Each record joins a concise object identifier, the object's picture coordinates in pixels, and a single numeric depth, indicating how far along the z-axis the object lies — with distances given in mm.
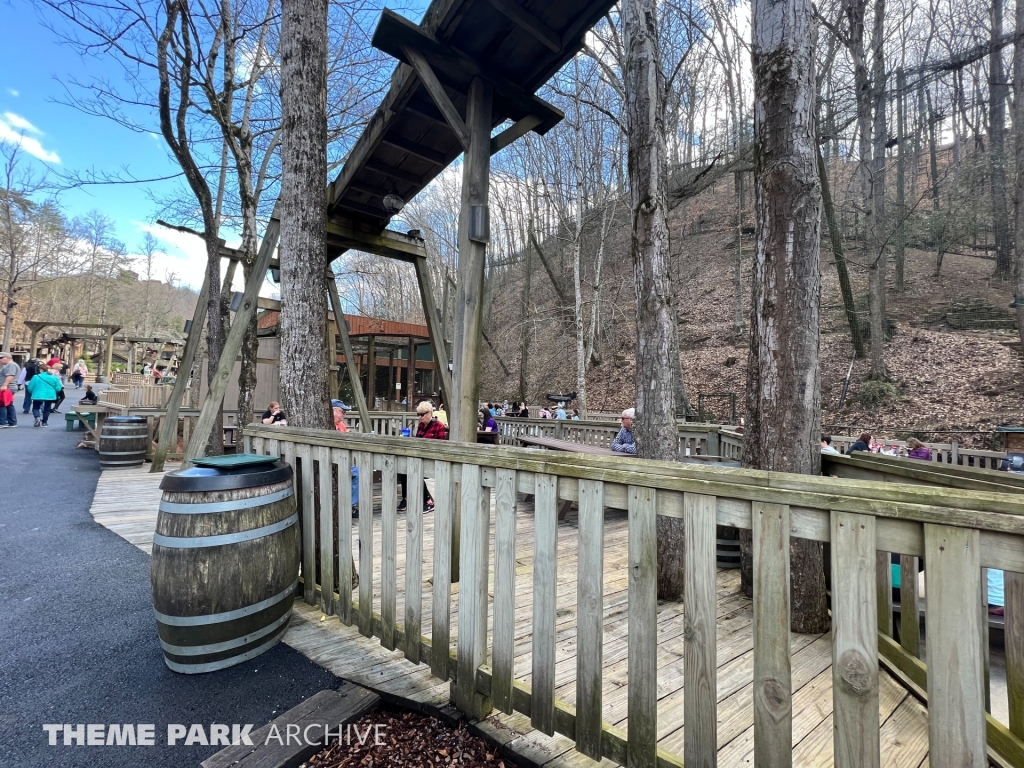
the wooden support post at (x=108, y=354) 23062
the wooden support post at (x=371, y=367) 15984
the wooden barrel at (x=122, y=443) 7629
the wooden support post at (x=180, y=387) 6652
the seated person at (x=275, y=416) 6842
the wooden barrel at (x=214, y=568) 2102
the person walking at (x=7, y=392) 11117
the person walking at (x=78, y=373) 23938
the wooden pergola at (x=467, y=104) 2705
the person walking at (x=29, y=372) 14156
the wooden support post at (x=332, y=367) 7207
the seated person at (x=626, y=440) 5788
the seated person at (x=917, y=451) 6699
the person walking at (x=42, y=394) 12445
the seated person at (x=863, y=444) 6666
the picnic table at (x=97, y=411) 8723
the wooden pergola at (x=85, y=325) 22455
